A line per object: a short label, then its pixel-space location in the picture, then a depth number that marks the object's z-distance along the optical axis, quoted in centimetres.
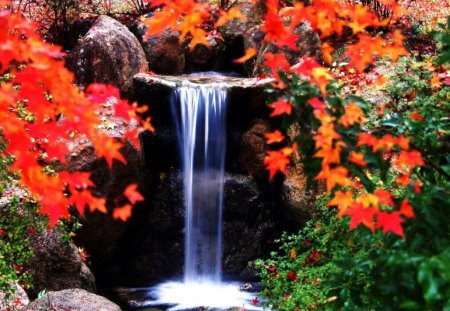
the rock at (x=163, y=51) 988
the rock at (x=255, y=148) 826
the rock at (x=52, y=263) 605
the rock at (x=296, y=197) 761
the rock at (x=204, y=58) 1060
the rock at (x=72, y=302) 473
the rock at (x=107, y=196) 705
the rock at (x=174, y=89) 820
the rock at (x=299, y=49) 856
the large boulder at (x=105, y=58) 819
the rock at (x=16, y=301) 432
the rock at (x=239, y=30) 1059
